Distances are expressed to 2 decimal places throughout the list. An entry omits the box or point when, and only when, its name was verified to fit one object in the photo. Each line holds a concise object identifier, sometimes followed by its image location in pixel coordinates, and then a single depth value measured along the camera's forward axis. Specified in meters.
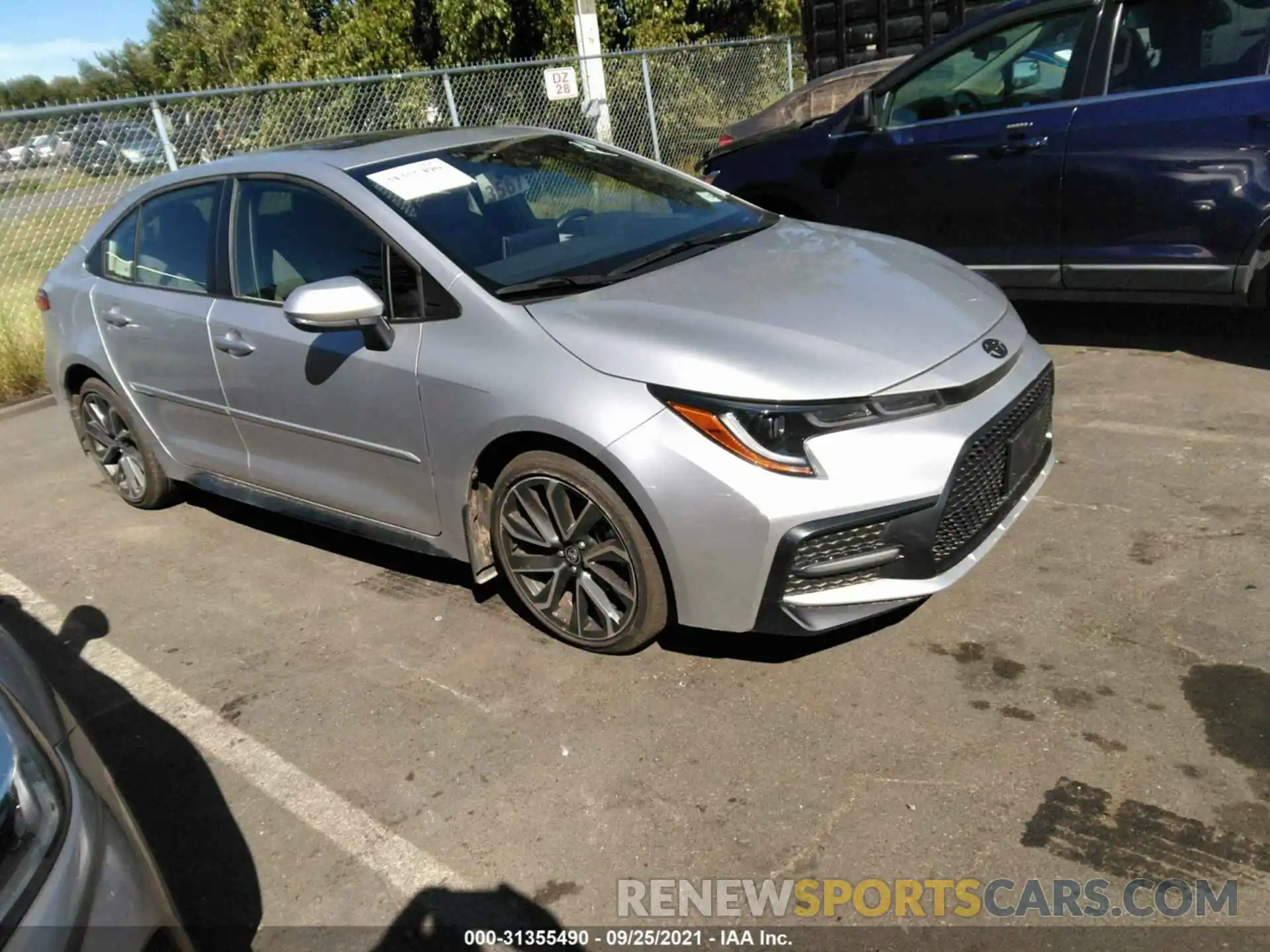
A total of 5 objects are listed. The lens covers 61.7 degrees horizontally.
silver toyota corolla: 2.93
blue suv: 4.80
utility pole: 11.55
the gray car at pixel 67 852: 1.65
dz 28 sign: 10.62
